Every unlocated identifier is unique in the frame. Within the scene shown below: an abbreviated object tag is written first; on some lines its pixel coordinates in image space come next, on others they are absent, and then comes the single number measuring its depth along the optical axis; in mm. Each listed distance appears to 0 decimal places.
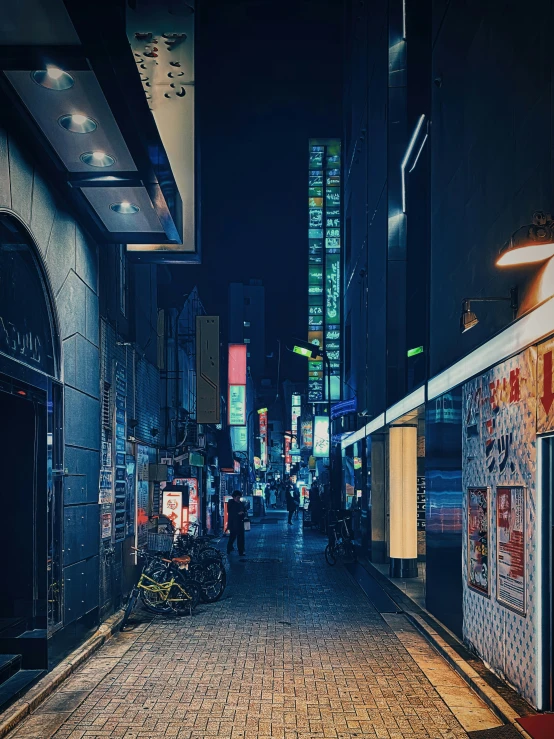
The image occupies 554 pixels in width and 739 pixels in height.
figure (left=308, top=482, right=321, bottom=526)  37938
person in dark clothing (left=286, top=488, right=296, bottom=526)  42466
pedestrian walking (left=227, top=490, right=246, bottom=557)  24056
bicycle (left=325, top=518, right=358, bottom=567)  23031
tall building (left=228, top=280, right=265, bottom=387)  106812
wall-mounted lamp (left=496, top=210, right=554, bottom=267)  6844
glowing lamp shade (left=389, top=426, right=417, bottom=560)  19175
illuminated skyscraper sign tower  39281
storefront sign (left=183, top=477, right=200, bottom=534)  24516
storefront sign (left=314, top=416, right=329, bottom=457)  40781
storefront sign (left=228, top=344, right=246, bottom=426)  37062
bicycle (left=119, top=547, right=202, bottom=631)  13633
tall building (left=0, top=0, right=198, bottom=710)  7930
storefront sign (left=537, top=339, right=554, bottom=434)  7363
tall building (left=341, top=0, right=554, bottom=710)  7707
